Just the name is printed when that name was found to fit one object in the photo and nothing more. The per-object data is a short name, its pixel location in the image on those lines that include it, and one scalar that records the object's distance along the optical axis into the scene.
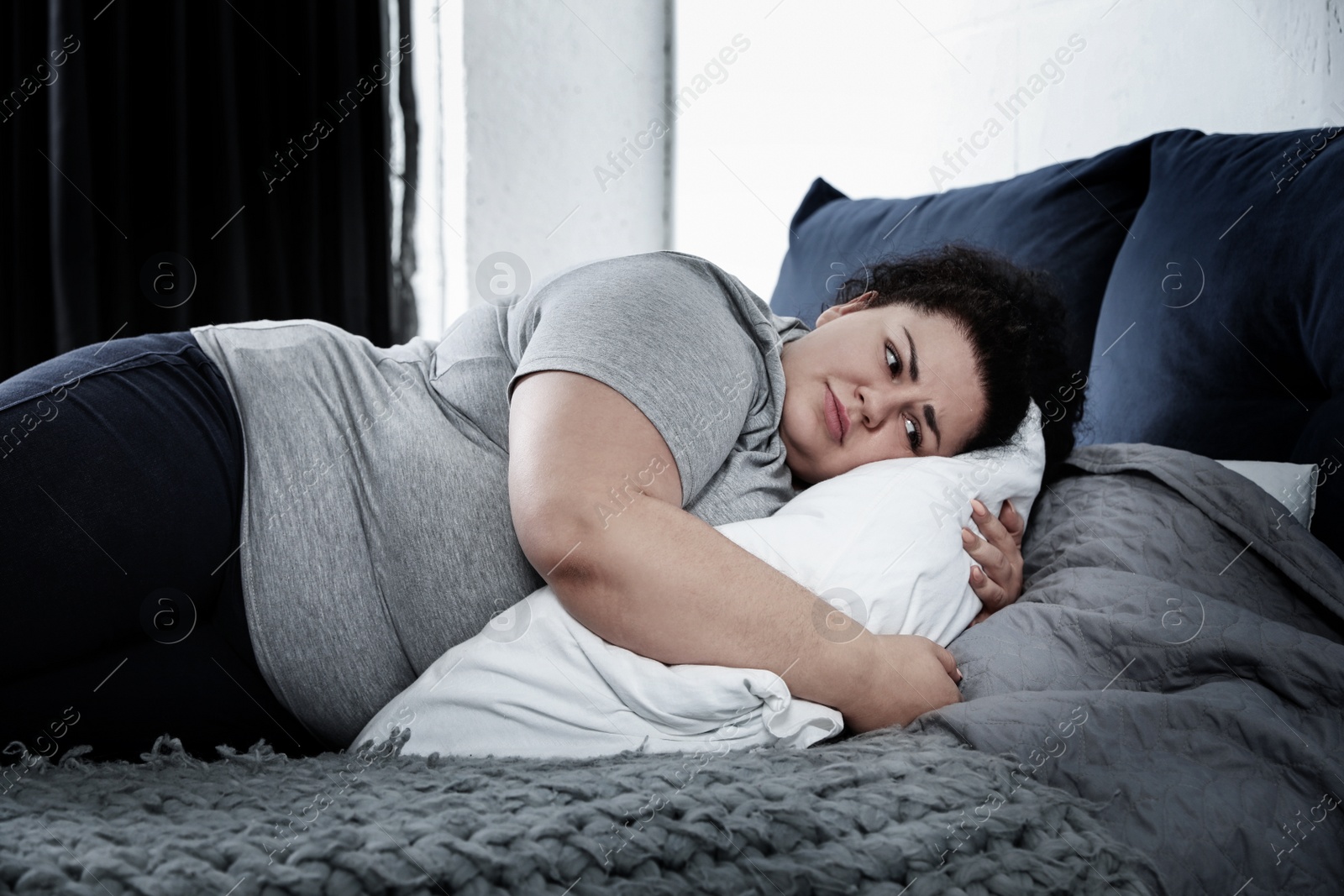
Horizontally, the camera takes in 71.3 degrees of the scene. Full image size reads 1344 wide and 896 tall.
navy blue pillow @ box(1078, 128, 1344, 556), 1.01
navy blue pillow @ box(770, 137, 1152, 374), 1.35
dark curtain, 2.27
